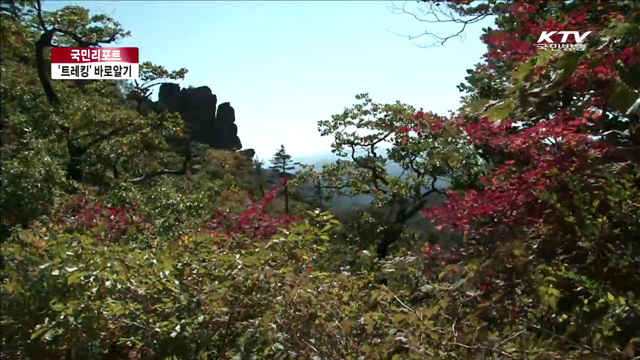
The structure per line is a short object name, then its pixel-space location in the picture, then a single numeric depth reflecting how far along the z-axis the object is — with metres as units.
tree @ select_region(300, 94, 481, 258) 9.21
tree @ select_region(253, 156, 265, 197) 24.77
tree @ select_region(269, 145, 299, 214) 32.22
